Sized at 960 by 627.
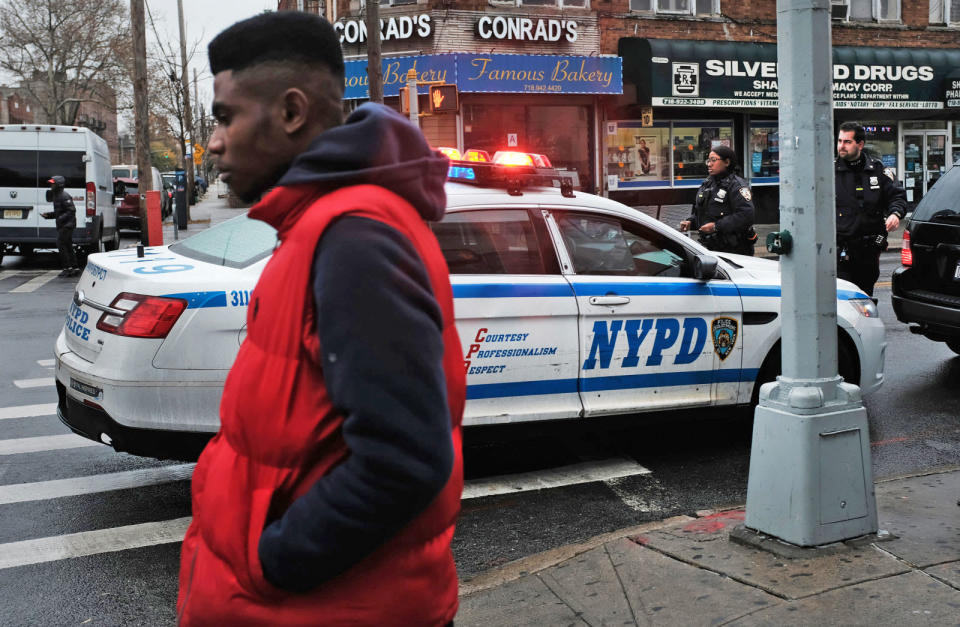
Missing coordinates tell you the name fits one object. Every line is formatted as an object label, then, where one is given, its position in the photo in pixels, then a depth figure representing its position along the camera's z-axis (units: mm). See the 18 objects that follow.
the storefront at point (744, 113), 23812
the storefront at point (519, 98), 22062
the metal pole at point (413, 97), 15320
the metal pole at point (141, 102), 21250
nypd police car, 5102
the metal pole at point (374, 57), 16844
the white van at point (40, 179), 19531
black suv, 7992
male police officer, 8797
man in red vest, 1454
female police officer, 9164
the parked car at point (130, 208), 31234
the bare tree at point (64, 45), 58875
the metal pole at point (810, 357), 4184
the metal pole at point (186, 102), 38938
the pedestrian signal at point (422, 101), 21981
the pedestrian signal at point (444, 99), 15641
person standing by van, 18406
